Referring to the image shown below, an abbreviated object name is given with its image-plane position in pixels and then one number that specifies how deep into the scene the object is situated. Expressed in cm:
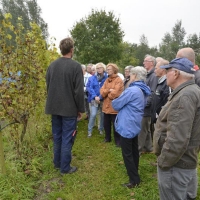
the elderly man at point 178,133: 184
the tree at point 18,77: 323
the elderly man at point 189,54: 308
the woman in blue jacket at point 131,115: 312
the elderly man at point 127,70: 641
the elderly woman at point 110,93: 480
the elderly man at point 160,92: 396
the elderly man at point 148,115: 422
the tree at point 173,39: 4420
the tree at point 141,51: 4728
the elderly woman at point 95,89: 553
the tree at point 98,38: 2395
